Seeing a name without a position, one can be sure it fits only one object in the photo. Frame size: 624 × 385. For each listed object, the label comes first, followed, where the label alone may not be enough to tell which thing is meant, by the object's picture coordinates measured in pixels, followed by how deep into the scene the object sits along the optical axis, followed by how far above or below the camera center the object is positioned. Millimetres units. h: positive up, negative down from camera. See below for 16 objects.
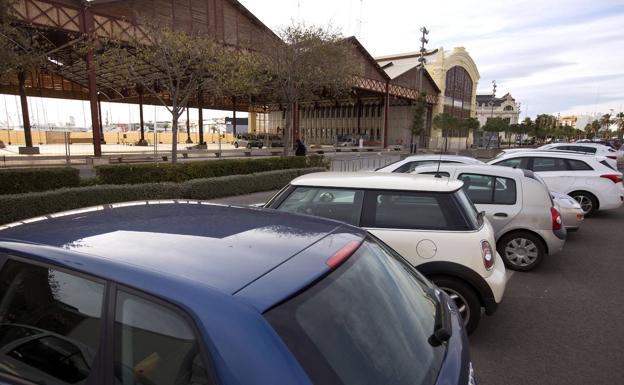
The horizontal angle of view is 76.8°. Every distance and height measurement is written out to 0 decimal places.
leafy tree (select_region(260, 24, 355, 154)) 18125 +3158
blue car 1266 -665
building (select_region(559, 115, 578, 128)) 146888 +4672
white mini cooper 3633 -916
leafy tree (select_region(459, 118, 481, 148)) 43906 +817
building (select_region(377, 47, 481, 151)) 52406 +6979
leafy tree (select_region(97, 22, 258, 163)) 13953 +2427
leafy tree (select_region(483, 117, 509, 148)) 48231 +695
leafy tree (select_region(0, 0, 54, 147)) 7488 +1578
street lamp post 28734 +6657
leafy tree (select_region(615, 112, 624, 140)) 90875 +2263
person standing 17825 -951
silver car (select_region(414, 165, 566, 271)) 5664 -1196
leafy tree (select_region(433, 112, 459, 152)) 42812 +913
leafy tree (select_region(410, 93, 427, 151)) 35631 +1287
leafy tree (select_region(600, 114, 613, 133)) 98125 +2717
